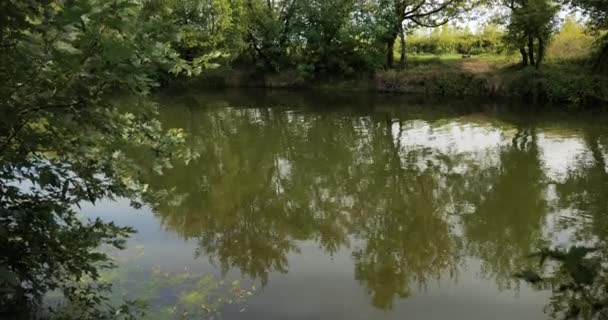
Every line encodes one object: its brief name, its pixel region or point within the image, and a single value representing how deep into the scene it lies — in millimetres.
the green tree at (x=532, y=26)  22047
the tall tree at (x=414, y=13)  28594
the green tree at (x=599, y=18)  19562
